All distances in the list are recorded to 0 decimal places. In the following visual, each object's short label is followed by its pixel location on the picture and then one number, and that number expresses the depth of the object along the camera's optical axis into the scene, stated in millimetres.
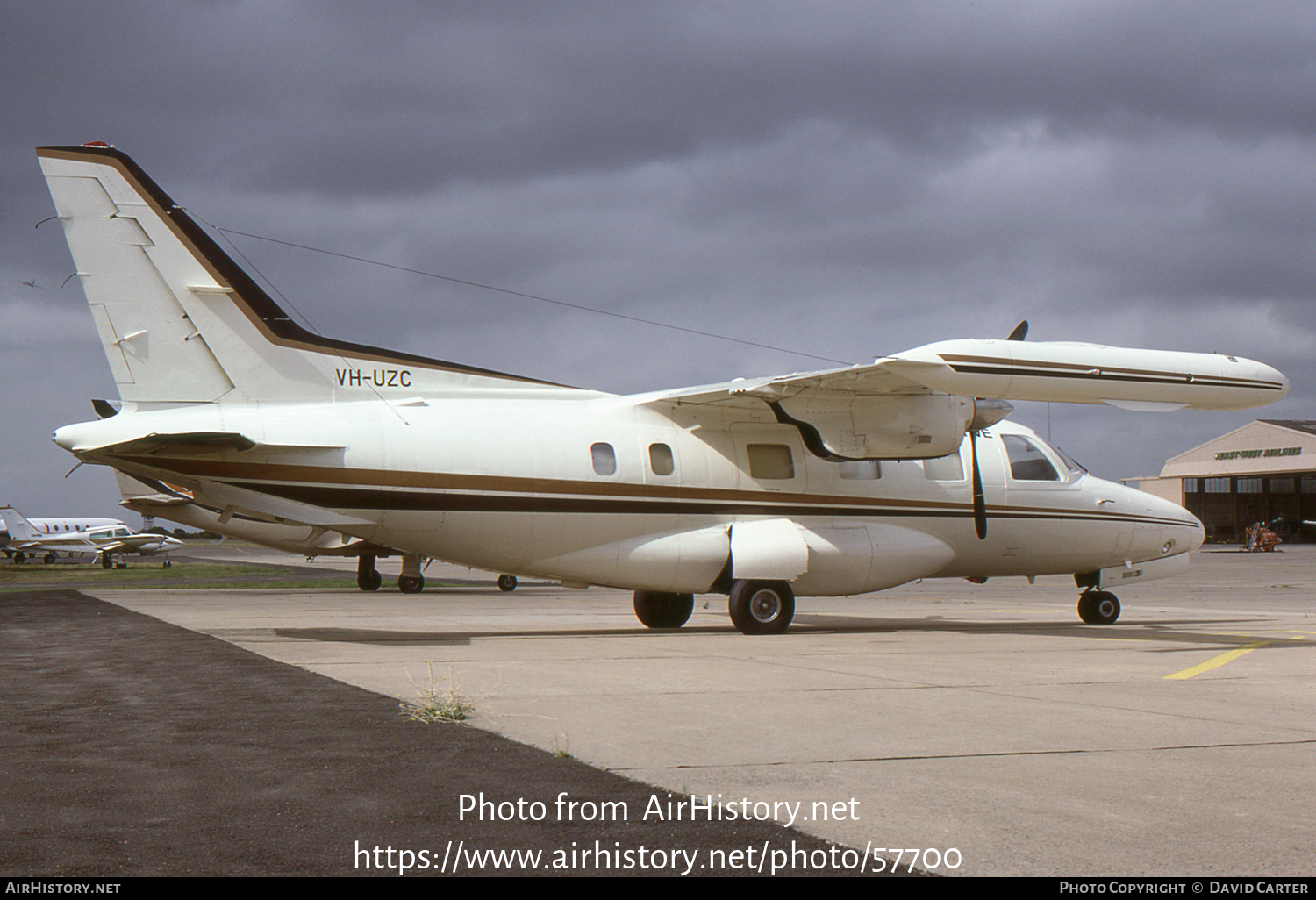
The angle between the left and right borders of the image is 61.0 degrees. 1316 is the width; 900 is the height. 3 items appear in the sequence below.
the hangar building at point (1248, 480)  97688
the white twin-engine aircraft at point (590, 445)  13734
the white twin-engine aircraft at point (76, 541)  71369
